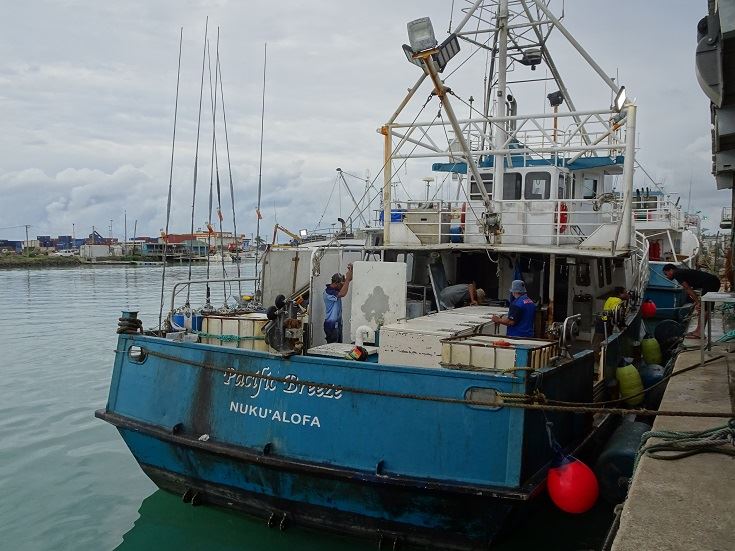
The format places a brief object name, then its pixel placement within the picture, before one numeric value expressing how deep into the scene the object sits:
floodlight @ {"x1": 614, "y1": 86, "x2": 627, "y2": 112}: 8.87
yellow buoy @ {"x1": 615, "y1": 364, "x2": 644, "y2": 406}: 9.15
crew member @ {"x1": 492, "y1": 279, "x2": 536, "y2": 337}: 7.21
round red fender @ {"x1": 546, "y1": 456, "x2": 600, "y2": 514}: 5.80
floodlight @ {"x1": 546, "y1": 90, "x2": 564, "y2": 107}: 16.19
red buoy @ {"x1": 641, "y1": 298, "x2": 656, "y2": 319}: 14.81
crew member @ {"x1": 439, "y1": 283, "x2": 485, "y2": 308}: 9.51
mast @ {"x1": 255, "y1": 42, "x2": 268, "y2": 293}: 11.14
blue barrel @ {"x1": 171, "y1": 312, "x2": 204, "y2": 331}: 8.20
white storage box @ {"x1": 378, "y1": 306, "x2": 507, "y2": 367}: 6.28
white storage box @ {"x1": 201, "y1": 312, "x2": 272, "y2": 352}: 7.50
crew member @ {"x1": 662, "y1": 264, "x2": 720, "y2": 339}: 11.10
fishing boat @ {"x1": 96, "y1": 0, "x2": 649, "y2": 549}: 5.73
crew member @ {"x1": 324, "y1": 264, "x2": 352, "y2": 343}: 8.75
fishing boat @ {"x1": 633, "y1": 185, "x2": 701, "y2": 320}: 18.05
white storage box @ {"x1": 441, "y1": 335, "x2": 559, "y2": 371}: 5.75
